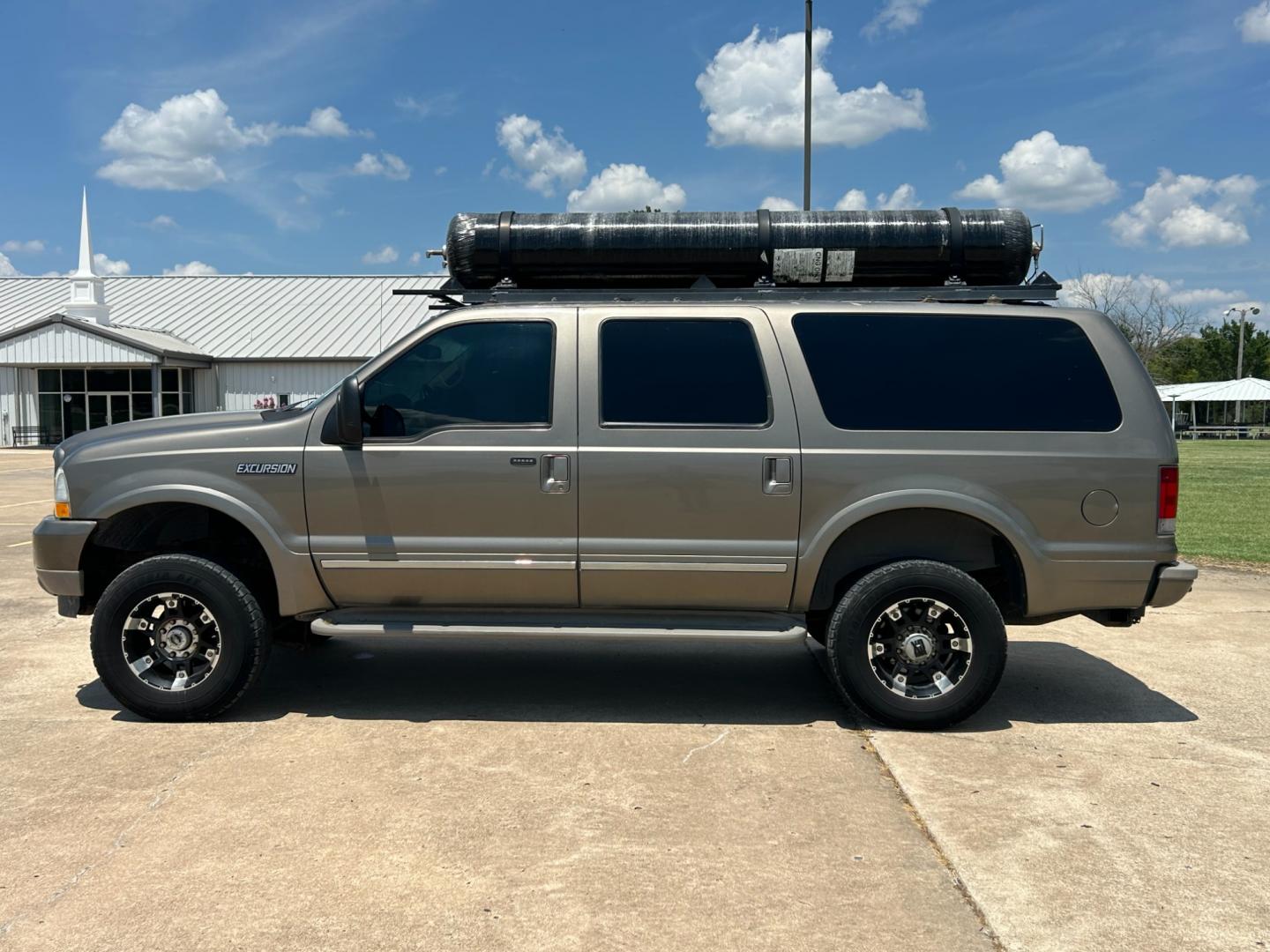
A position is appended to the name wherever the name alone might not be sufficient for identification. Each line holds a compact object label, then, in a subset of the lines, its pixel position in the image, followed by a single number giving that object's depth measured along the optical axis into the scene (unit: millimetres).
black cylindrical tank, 5410
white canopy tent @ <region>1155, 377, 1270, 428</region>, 52438
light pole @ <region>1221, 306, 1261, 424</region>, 66188
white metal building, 36469
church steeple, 39219
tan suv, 5035
